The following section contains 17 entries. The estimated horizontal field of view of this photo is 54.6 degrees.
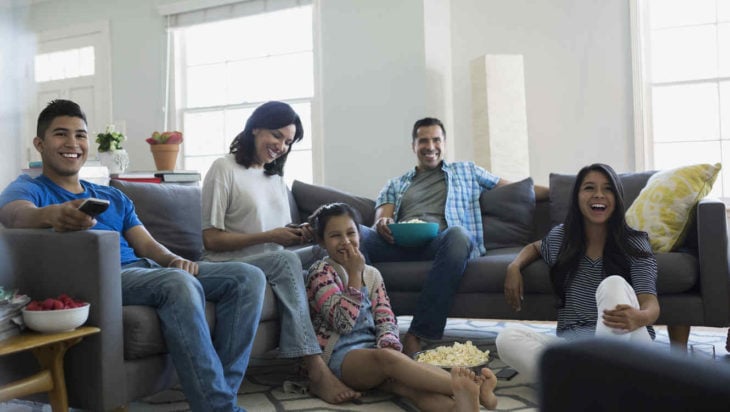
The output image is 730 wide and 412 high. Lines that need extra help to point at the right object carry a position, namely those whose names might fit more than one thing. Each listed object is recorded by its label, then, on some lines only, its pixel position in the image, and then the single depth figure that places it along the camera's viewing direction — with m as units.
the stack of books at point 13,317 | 1.60
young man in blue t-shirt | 1.87
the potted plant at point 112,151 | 4.52
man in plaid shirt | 2.84
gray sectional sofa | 1.83
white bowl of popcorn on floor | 2.28
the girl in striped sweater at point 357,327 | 2.08
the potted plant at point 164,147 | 4.91
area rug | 2.25
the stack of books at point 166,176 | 4.66
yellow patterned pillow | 2.81
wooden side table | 1.63
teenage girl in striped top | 2.20
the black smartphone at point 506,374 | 2.54
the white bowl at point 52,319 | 1.67
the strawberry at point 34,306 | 1.69
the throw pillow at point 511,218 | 3.40
